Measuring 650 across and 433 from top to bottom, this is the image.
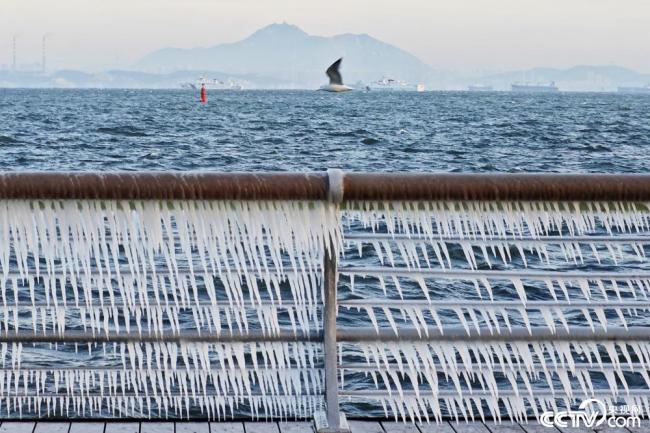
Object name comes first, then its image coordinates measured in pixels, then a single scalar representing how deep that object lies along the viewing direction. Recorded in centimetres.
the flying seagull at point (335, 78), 13425
